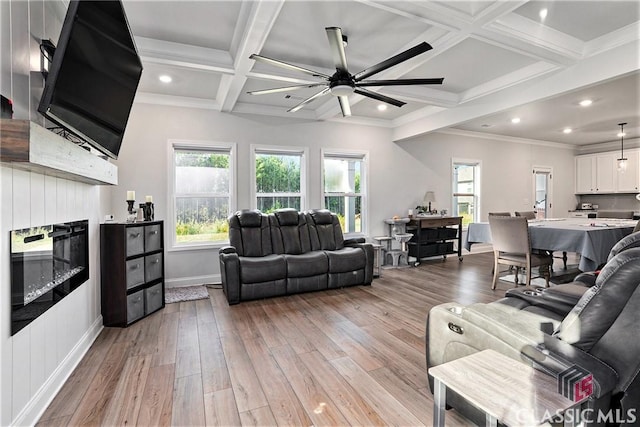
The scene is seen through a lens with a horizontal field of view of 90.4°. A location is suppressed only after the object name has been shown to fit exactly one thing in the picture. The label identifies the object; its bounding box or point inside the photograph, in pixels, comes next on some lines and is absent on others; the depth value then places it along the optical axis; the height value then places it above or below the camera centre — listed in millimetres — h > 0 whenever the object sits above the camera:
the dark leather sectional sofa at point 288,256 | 3932 -645
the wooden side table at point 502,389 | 1017 -646
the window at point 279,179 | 5344 +524
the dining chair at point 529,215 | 5855 -120
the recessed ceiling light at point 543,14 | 2719 +1701
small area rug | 4082 -1155
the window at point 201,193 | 4859 +241
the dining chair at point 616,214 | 5844 -108
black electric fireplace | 1692 -378
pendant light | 6536 +1074
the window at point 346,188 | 5977 +400
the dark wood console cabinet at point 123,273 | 3152 -647
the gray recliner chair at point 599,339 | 1241 -566
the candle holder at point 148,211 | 3754 -26
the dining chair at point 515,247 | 4066 -517
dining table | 3658 -351
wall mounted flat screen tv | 1626 +825
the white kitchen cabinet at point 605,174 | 7613 +863
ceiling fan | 2326 +1171
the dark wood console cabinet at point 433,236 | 6094 -555
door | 8281 +406
